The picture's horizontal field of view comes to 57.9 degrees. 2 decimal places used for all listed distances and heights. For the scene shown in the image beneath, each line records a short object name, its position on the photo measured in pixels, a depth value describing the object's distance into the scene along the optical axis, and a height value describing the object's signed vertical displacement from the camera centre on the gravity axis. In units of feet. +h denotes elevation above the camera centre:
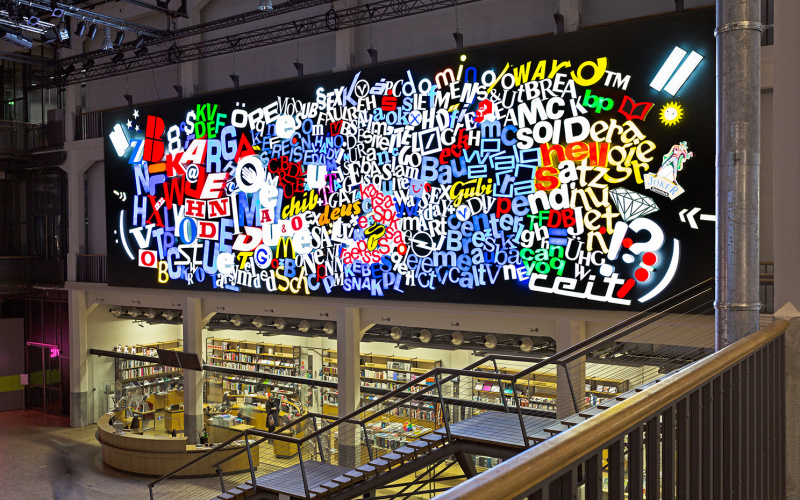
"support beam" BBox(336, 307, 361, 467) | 43.86 -7.53
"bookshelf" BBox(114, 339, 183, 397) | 62.39 -11.92
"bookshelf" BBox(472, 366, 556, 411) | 41.04 -9.12
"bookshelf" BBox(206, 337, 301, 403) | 54.60 -9.78
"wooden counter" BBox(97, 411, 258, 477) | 47.34 -14.42
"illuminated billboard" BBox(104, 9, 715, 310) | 32.91 +3.28
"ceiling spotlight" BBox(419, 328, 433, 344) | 42.29 -5.81
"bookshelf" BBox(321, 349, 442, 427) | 45.78 -9.53
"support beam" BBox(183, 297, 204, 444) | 52.11 -10.06
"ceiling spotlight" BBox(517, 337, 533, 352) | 39.03 -5.87
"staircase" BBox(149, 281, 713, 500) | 24.52 -7.91
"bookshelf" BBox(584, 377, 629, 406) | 39.37 -8.59
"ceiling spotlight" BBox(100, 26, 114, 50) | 50.26 +13.82
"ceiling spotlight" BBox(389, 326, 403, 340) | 43.55 -5.80
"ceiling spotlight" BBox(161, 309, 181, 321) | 57.11 -5.97
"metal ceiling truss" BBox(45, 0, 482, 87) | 44.98 +14.15
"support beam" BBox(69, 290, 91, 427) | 61.57 -10.54
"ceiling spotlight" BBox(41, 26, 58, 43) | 48.29 +13.81
